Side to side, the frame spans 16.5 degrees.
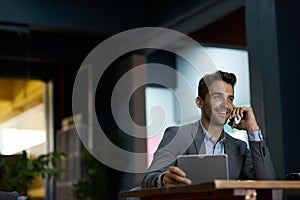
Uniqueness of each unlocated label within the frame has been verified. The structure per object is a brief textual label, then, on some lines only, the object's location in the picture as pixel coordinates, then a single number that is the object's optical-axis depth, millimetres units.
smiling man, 5183
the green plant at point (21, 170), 10051
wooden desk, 3928
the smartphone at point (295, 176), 4785
